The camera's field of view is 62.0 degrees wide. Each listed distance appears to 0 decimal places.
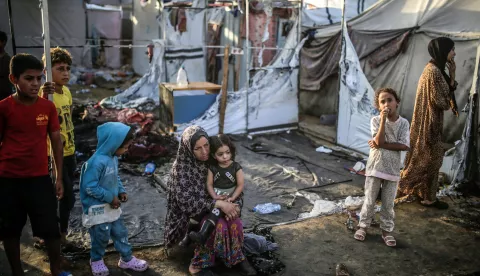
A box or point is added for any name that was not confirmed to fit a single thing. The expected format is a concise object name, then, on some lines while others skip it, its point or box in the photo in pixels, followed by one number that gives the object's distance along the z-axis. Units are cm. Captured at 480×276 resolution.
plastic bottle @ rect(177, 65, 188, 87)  821
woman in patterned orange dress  472
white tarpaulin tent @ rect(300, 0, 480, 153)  691
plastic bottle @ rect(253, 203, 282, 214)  495
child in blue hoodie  308
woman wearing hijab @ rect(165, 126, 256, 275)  325
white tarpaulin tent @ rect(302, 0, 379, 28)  1016
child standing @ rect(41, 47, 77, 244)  353
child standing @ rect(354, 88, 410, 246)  392
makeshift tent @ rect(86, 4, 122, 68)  1695
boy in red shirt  279
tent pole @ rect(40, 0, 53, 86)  319
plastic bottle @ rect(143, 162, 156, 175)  618
